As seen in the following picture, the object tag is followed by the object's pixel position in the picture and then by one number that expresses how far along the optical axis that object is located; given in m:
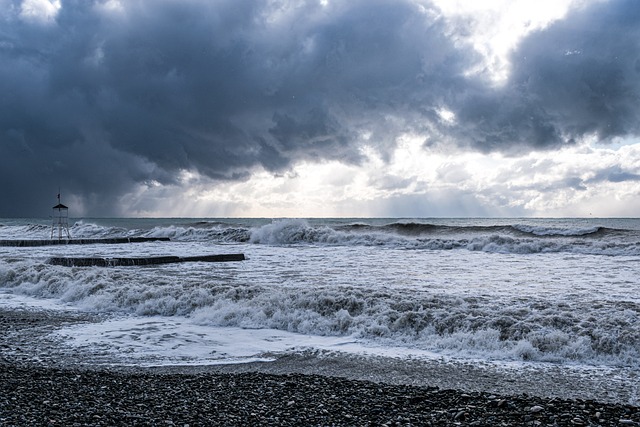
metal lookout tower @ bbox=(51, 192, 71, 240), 35.06
